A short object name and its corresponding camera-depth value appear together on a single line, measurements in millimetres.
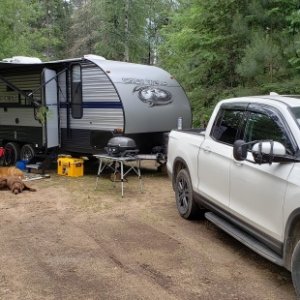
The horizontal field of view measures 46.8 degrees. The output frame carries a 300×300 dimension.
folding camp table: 6424
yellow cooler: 8103
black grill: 6587
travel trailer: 7676
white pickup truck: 3029
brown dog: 6671
